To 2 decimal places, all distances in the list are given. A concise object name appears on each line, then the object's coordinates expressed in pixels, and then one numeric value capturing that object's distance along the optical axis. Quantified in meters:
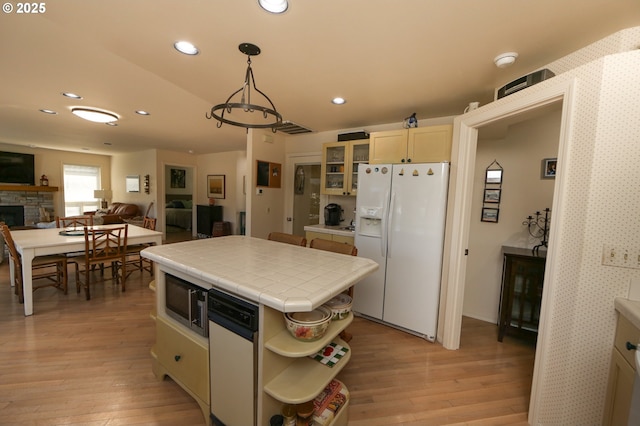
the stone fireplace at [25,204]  6.28
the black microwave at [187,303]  1.46
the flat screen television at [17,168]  6.18
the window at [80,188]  7.32
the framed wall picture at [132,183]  7.16
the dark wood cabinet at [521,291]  2.38
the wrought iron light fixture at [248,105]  1.59
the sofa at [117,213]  6.29
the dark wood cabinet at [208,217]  6.88
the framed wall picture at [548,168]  2.49
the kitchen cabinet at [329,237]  3.11
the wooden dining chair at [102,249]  3.06
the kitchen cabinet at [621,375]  1.19
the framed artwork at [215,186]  6.93
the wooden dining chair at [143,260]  3.93
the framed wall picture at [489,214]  2.79
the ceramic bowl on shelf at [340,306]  1.48
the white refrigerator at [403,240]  2.44
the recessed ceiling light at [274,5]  1.34
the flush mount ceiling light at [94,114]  3.35
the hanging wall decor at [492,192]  2.77
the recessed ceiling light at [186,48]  1.80
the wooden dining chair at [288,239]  2.47
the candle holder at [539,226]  2.52
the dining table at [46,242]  2.66
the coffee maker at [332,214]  3.62
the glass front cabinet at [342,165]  3.34
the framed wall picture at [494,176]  2.76
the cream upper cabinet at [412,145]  2.46
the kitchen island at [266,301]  1.20
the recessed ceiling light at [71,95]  2.86
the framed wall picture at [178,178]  7.81
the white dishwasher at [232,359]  1.22
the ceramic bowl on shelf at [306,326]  1.24
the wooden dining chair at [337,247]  2.09
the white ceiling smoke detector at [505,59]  1.70
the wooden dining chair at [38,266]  2.84
